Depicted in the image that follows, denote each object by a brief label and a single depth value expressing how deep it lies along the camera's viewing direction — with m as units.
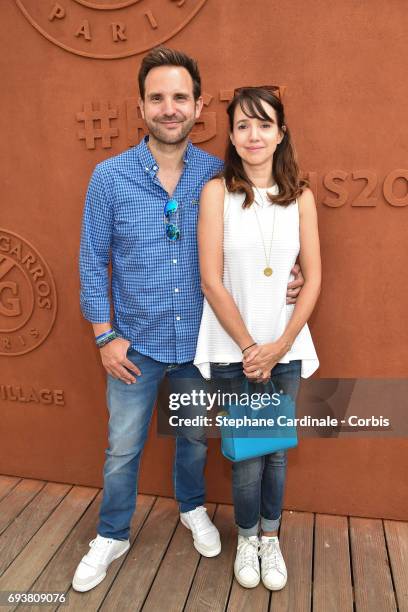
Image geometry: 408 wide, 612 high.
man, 2.08
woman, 2.00
